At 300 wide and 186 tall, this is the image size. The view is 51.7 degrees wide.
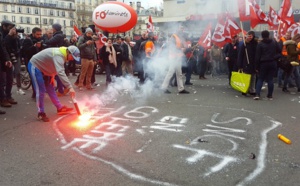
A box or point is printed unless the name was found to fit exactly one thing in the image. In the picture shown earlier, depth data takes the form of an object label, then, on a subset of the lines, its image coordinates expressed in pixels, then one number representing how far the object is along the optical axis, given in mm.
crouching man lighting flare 6035
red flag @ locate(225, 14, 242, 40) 10148
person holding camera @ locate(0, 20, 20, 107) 7656
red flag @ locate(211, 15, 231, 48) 10227
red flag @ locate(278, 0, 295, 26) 10992
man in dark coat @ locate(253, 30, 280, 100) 8273
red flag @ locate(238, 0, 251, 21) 9242
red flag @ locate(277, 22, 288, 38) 11039
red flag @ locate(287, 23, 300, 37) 11015
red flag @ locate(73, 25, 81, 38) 15188
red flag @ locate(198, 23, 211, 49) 10961
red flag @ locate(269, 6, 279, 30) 11758
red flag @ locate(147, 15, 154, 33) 12392
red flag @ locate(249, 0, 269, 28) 9521
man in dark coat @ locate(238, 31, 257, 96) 8867
